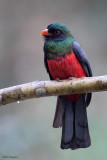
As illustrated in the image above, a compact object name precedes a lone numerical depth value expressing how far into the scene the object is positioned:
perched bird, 8.34
